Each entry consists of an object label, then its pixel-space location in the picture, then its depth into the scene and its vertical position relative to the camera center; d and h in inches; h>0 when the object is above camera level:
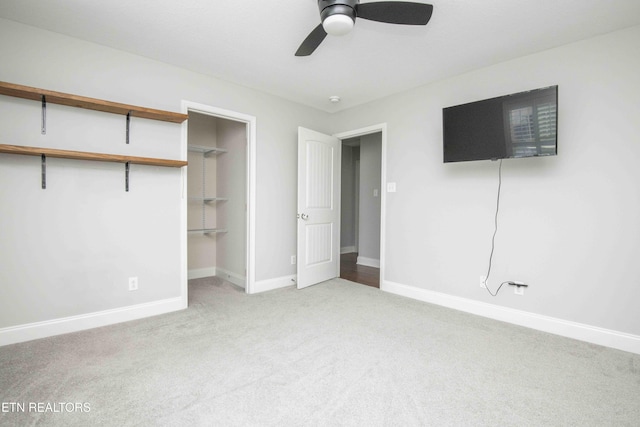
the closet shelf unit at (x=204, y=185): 155.1 +12.2
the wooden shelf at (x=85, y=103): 82.4 +32.7
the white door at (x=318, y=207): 146.9 -0.2
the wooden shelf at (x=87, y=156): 82.6 +15.8
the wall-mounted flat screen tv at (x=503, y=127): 90.4 +27.8
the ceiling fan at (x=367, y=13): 65.4 +45.2
